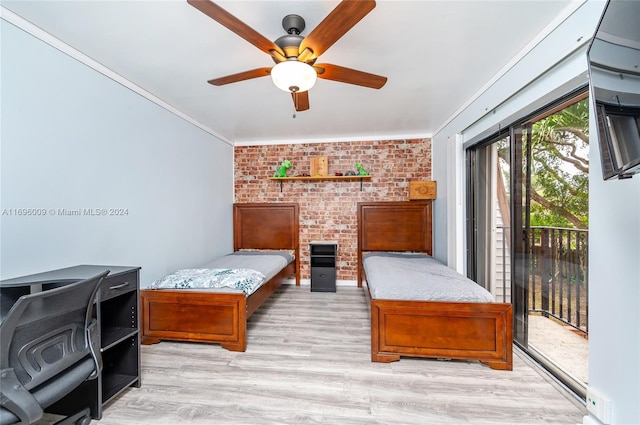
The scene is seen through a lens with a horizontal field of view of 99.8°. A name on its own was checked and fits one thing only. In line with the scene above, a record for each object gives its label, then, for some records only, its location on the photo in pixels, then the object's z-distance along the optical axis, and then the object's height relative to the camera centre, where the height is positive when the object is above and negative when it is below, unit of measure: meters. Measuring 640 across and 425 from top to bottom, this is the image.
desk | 1.53 -0.75
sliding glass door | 1.82 -0.15
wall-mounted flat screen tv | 0.98 +0.50
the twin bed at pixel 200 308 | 2.40 -0.87
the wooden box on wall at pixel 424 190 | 4.11 +0.36
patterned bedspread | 2.51 -0.64
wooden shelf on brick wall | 4.32 +0.58
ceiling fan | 1.32 +0.99
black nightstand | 4.23 -0.84
